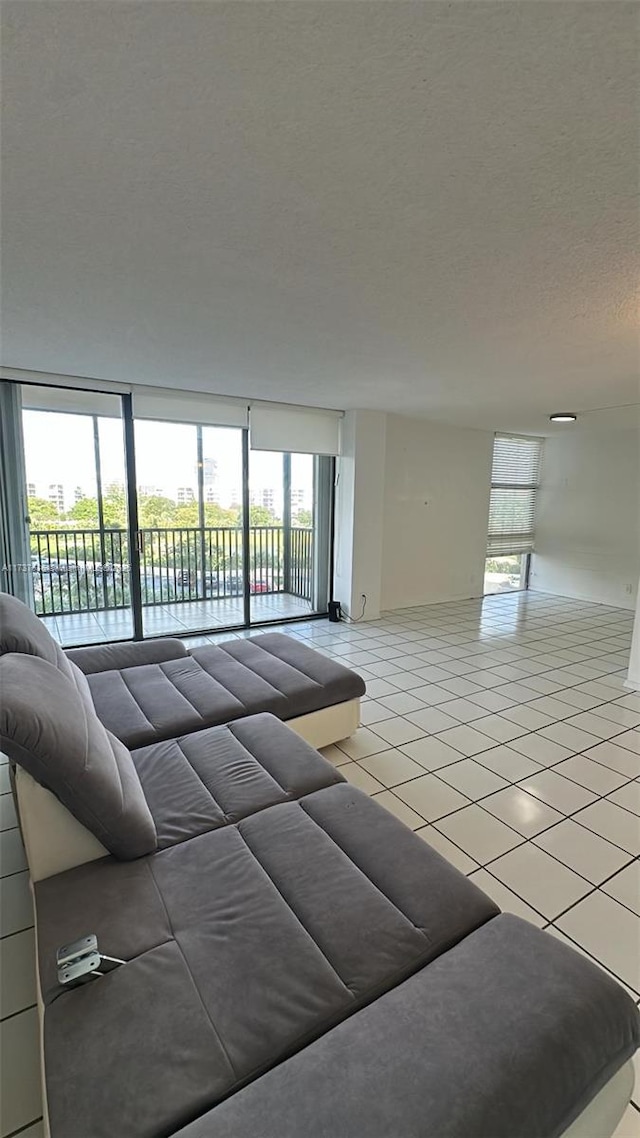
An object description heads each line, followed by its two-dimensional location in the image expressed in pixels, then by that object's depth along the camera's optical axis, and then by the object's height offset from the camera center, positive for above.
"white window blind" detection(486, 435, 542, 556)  6.83 +0.14
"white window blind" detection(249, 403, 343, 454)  4.66 +0.72
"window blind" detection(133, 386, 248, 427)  4.10 +0.81
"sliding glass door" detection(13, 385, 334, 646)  4.25 -0.21
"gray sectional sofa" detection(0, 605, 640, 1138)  0.79 -0.98
